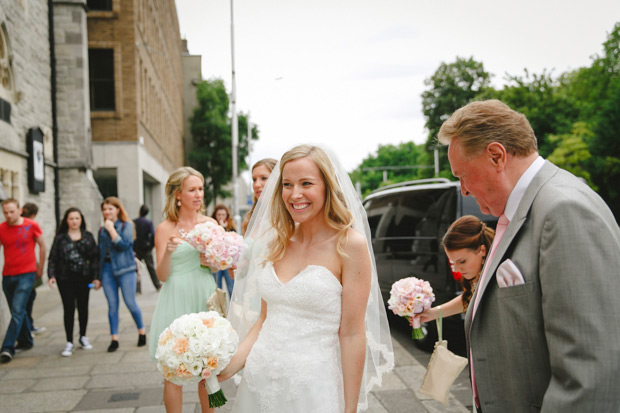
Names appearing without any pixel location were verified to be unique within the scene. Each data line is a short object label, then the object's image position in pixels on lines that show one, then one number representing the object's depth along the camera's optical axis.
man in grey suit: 1.39
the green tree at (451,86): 40.97
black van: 6.11
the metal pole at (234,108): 22.50
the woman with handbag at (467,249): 3.31
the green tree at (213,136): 44.00
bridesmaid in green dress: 4.20
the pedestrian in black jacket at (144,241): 11.56
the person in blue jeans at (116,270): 6.79
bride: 2.42
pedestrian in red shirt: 6.34
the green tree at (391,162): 90.62
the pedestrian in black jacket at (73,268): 6.67
